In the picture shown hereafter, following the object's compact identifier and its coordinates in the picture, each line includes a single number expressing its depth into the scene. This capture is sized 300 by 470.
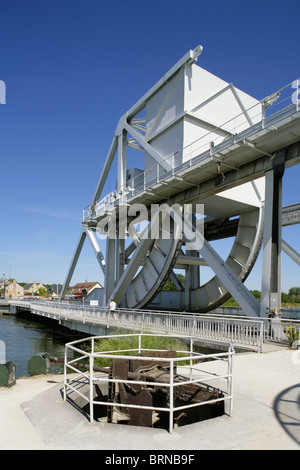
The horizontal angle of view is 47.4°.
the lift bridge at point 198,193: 14.18
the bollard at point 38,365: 8.28
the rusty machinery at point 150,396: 5.68
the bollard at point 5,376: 6.79
